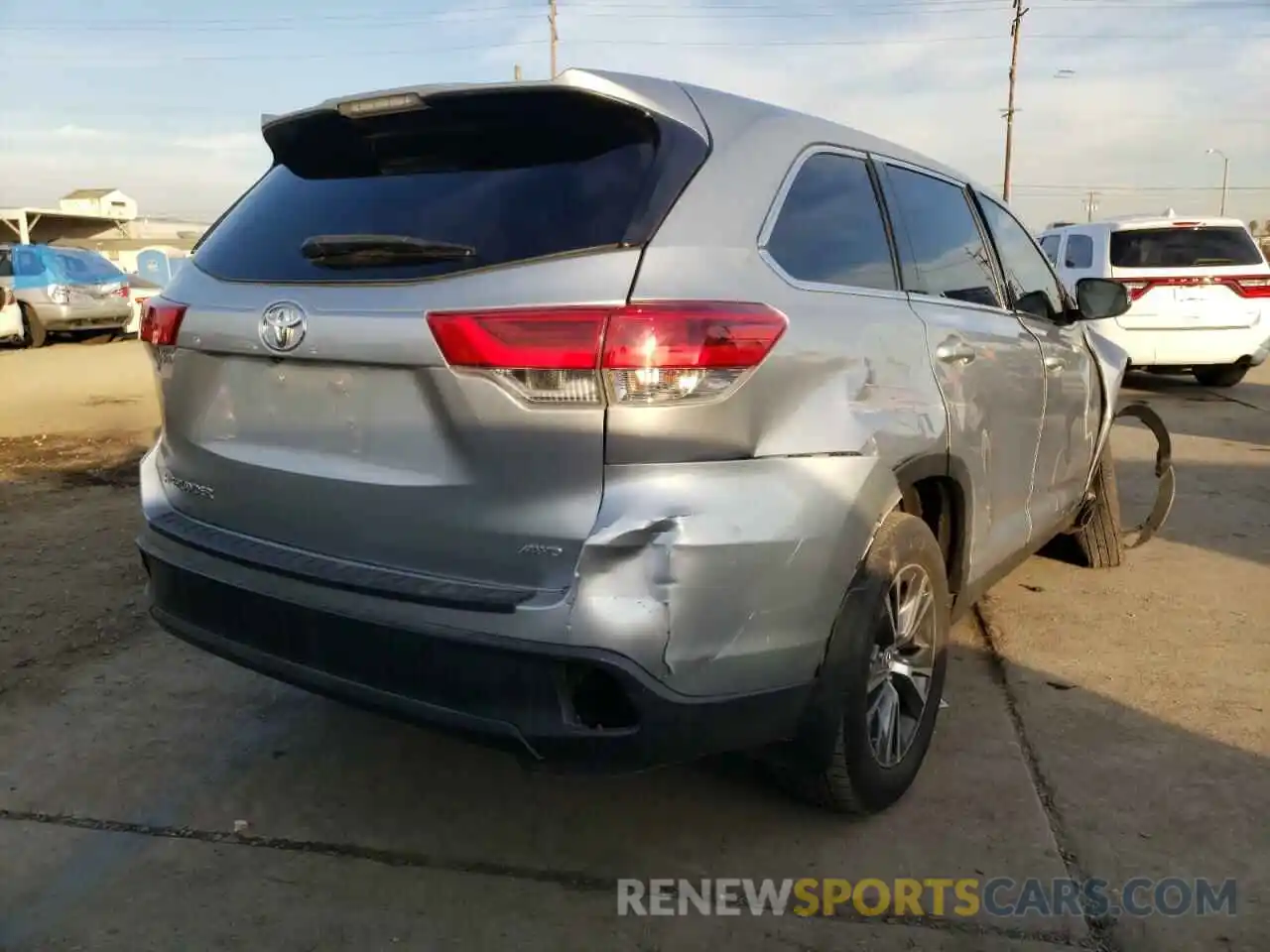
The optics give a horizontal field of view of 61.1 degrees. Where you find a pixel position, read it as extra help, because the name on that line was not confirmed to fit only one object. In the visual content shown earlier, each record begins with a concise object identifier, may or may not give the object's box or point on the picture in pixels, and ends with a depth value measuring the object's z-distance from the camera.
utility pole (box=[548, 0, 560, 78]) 39.34
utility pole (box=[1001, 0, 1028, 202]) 42.25
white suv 10.95
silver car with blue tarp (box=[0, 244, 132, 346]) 16.45
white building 64.19
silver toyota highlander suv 2.11
